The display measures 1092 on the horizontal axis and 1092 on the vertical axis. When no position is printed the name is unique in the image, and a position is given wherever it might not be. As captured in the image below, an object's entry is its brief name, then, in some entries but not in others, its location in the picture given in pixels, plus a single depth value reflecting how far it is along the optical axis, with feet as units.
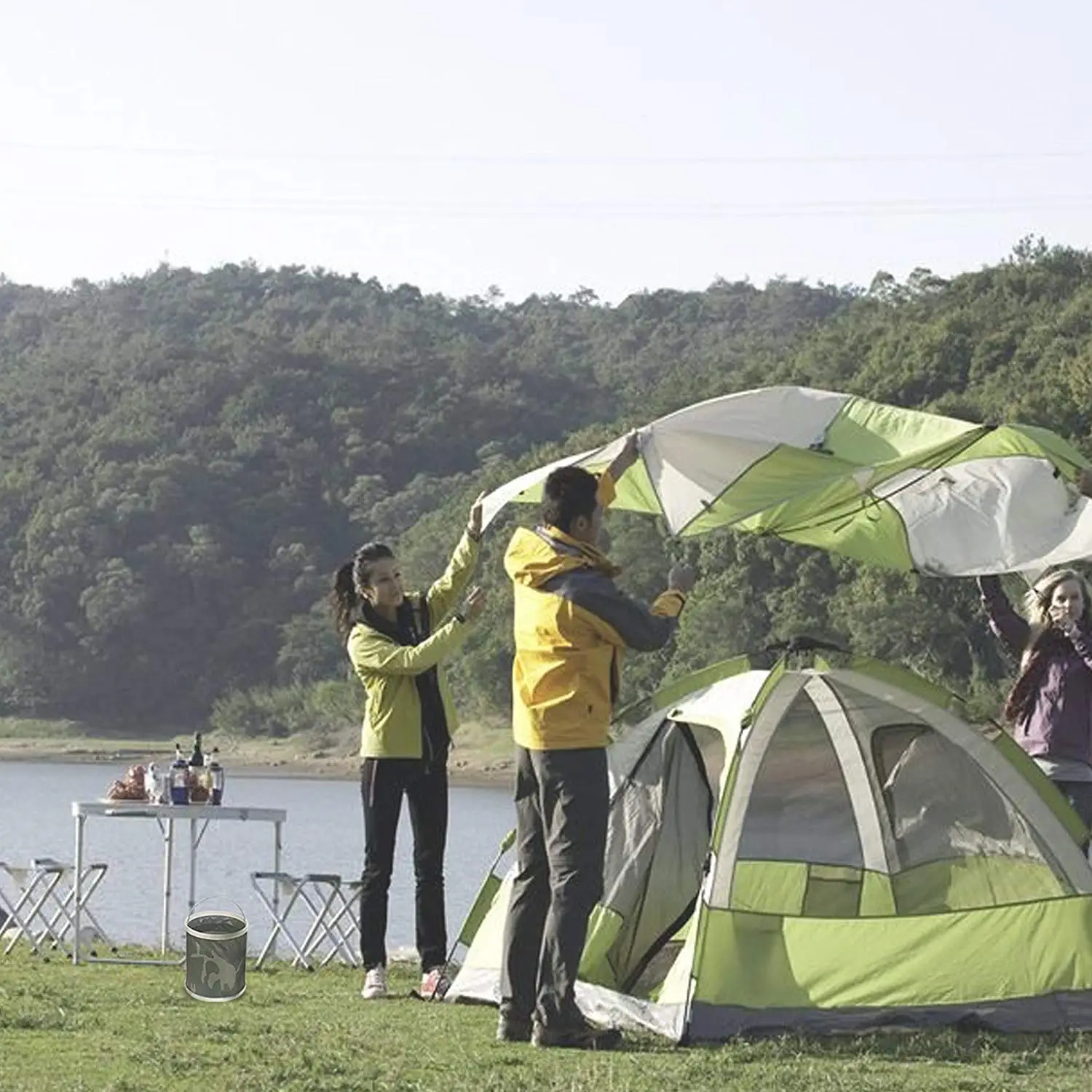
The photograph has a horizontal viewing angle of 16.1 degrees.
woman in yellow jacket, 43.16
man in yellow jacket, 35.04
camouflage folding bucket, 42.05
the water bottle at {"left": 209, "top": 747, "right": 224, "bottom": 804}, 52.42
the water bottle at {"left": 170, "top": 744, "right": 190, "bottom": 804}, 51.89
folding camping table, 50.70
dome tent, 37.17
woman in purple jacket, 40.78
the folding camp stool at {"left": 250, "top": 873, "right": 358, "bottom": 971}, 50.17
